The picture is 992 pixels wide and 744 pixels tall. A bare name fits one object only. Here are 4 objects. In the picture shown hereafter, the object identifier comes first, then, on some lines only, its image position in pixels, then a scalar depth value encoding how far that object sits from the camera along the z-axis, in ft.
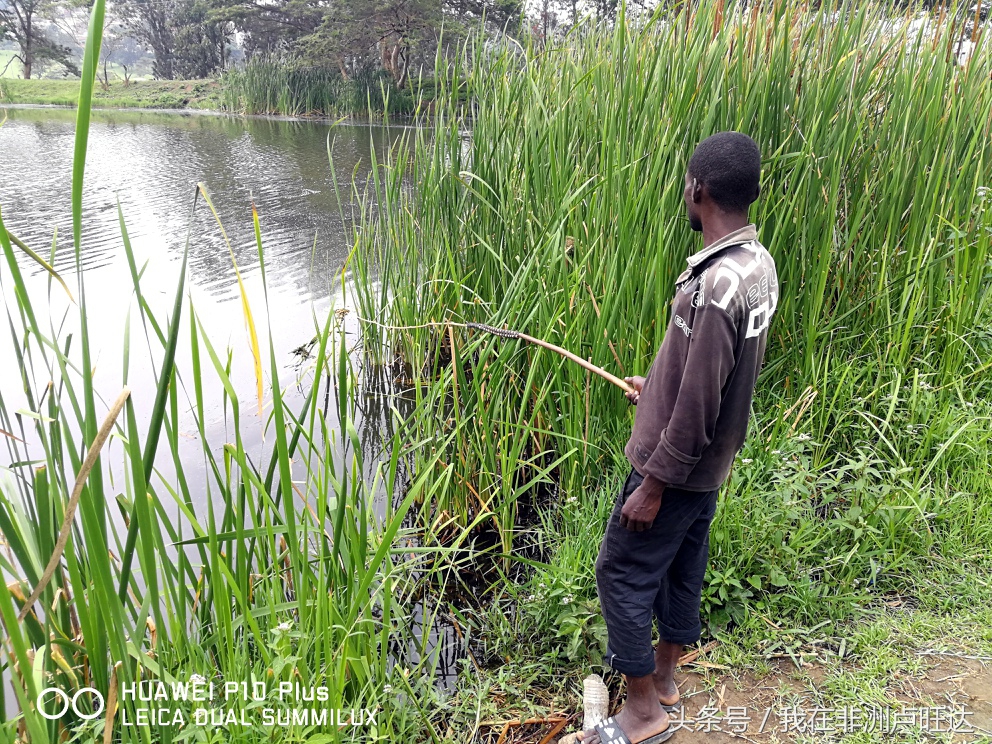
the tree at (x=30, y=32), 93.56
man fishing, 4.93
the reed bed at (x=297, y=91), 60.49
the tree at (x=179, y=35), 95.96
